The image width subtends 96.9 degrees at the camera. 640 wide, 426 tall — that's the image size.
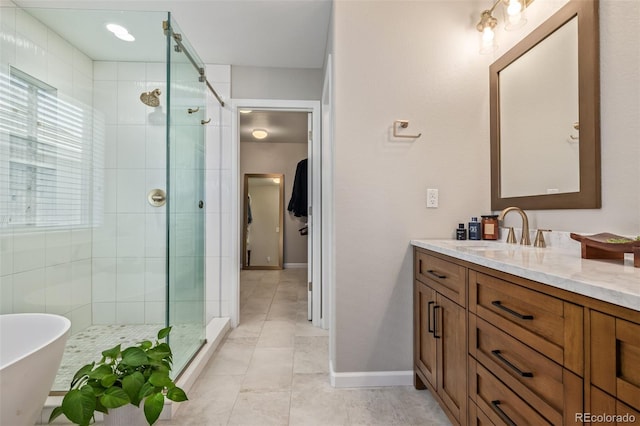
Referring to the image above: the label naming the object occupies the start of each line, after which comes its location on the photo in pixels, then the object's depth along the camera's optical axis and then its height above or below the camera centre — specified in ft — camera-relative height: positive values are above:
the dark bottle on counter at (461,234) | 5.79 -0.40
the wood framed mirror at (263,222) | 18.40 -0.54
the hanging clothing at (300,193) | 16.08 +1.25
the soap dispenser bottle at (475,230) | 5.73 -0.32
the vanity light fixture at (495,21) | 5.10 +3.70
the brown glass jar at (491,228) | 5.65 -0.27
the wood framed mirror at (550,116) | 3.98 +1.65
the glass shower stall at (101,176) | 6.10 +0.92
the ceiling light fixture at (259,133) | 15.46 +4.45
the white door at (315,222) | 9.17 -0.26
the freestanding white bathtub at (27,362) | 3.53 -2.12
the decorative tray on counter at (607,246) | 3.00 -0.35
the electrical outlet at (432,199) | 5.93 +0.32
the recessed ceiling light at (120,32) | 6.74 +4.40
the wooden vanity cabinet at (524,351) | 1.95 -1.27
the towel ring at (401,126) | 5.84 +1.82
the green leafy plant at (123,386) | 3.49 -2.28
